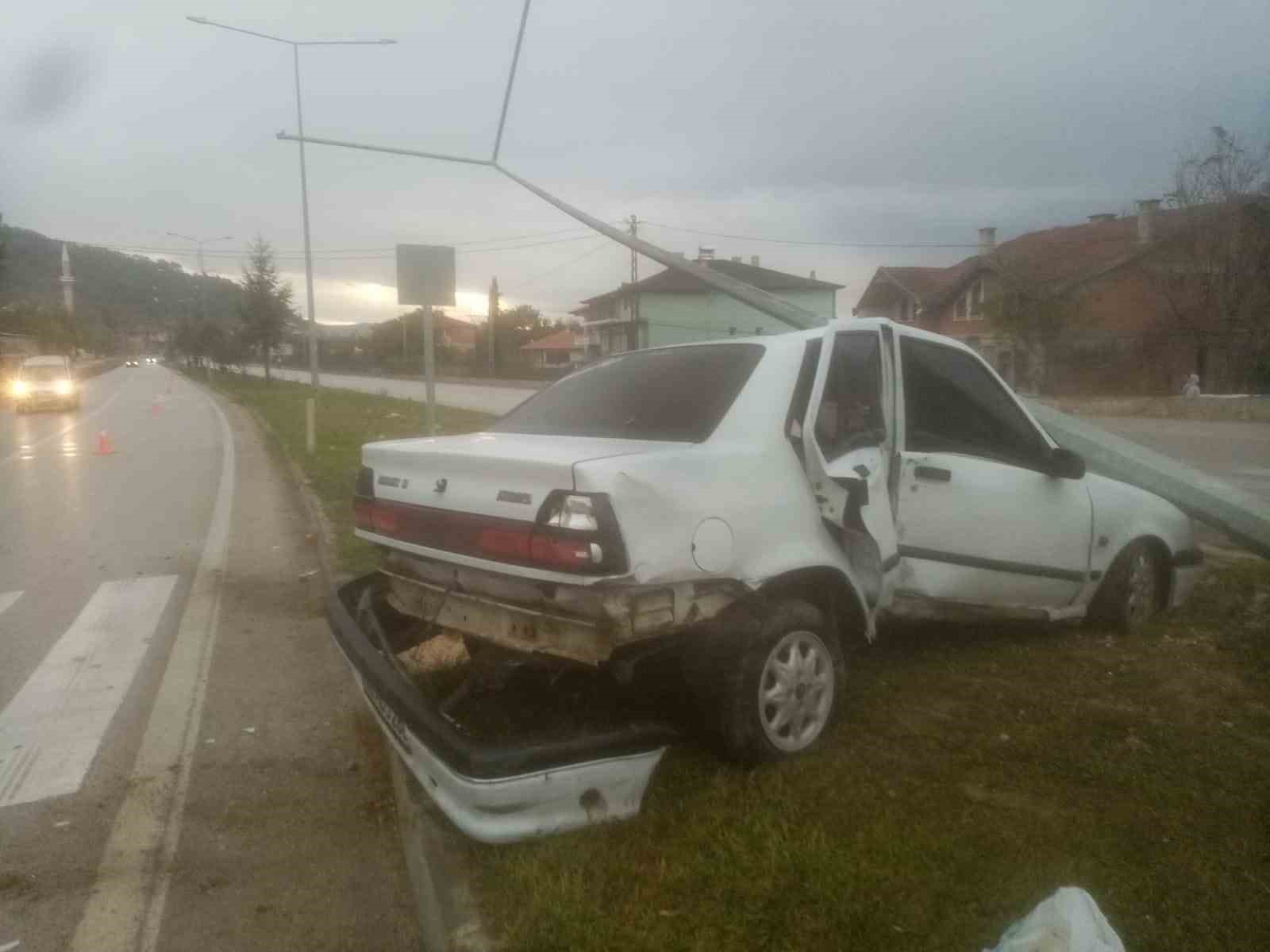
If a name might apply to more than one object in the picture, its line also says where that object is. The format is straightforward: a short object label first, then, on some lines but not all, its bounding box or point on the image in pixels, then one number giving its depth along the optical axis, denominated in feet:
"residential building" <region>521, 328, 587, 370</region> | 310.24
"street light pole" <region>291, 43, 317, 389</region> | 105.81
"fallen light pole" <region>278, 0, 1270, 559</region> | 20.10
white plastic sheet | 8.70
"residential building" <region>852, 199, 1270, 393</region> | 116.88
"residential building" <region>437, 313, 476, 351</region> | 392.86
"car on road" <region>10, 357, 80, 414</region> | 107.96
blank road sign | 33.53
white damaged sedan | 11.74
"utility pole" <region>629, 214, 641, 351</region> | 92.89
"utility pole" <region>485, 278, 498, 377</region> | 241.55
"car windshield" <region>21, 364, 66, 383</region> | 108.37
